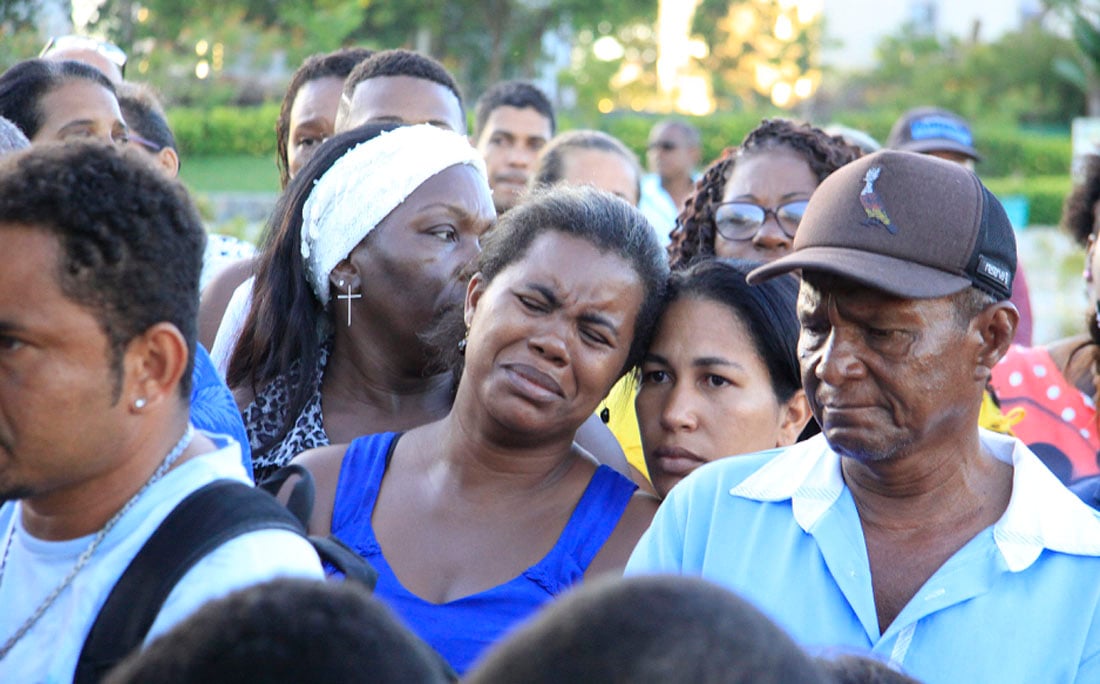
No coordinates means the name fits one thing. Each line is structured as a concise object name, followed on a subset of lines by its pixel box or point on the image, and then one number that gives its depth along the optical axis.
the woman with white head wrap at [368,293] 3.46
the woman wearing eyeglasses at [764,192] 4.22
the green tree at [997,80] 34.00
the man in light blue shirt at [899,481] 2.26
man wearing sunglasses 12.07
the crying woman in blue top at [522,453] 2.79
